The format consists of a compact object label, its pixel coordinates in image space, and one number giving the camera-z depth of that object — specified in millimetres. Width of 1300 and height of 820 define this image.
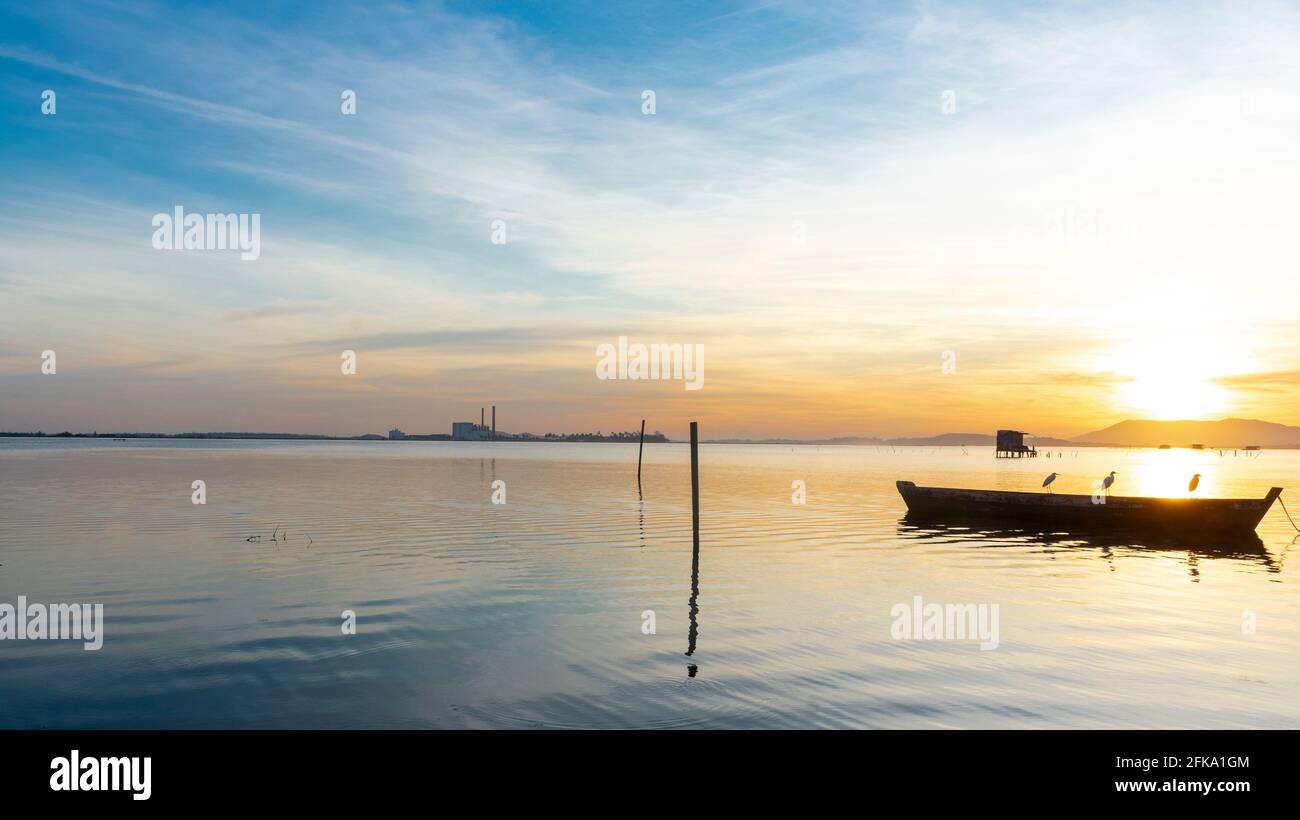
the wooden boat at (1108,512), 35625
